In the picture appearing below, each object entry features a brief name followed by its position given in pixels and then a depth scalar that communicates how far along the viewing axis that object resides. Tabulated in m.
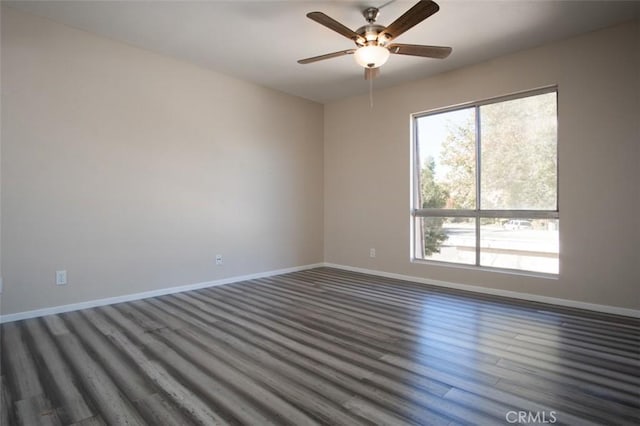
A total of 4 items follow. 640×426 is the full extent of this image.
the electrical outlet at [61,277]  3.18
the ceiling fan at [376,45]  2.65
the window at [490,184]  3.69
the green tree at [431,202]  4.54
